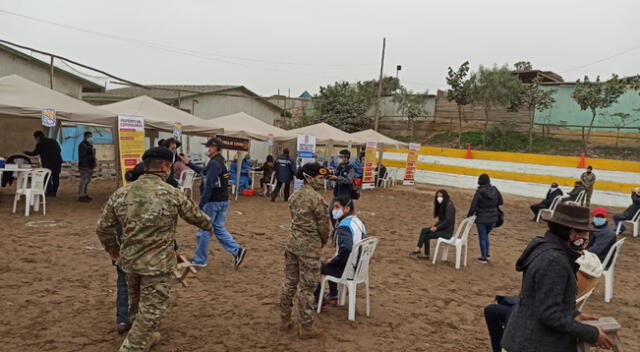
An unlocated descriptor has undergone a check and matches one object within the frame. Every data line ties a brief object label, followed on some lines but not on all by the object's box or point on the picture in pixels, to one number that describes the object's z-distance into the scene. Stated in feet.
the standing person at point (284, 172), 42.01
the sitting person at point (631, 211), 35.76
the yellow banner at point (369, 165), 54.08
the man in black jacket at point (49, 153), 32.37
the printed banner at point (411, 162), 63.77
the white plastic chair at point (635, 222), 35.63
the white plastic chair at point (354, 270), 14.33
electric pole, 81.05
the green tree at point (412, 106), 89.61
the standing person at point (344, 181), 22.09
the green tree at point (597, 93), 63.26
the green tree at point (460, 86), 78.38
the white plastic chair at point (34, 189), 27.94
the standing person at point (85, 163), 33.24
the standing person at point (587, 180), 45.49
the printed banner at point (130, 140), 28.40
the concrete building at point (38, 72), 49.60
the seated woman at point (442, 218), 22.57
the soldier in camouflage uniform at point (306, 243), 12.65
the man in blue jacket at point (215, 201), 18.20
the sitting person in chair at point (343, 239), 14.05
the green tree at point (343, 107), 93.61
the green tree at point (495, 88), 75.51
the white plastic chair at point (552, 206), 38.04
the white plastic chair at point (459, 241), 22.49
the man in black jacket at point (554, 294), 7.17
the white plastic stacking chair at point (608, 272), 18.54
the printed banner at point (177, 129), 35.40
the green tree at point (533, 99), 72.84
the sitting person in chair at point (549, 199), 38.73
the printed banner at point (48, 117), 27.61
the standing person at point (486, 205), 22.93
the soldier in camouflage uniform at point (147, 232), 9.82
